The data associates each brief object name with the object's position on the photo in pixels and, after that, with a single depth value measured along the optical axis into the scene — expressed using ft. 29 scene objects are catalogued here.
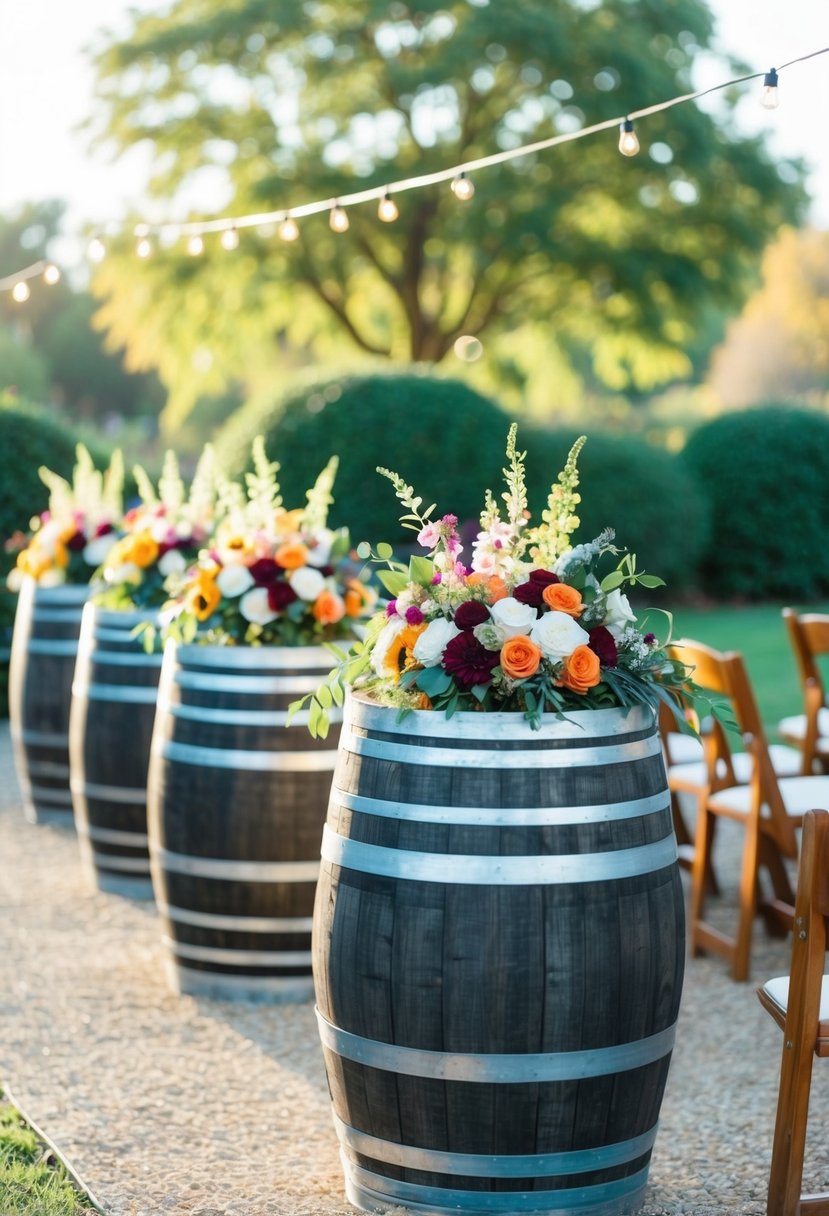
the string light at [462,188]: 20.21
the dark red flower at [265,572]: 17.02
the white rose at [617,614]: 11.04
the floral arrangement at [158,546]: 21.15
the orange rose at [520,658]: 10.41
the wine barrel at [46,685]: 25.38
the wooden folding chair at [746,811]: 16.69
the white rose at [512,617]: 10.60
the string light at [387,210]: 22.08
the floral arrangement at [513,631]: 10.56
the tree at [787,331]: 167.53
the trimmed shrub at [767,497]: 55.93
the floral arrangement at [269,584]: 16.83
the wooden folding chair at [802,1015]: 9.93
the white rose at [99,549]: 25.22
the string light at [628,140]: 17.17
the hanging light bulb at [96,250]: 28.84
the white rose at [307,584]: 16.87
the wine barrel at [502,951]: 10.25
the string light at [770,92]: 15.20
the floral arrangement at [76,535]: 25.48
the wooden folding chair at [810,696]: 19.25
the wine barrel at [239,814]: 16.08
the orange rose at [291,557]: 17.15
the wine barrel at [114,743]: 20.79
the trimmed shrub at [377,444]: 45.57
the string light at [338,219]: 23.16
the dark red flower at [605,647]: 10.89
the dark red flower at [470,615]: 10.75
